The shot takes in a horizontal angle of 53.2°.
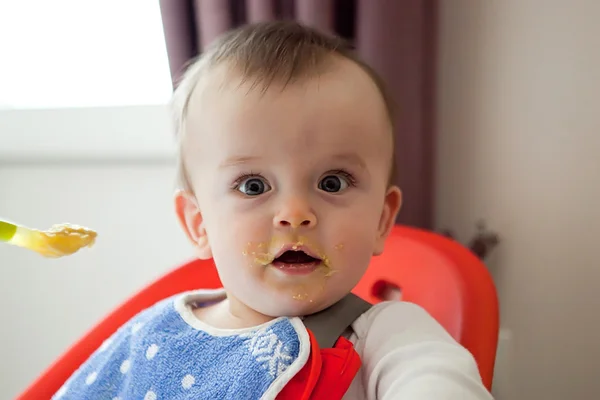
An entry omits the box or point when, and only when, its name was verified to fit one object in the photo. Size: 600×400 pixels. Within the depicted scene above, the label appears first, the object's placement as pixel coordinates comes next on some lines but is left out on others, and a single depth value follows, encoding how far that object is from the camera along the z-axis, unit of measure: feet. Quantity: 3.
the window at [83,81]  3.86
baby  1.94
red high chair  2.45
